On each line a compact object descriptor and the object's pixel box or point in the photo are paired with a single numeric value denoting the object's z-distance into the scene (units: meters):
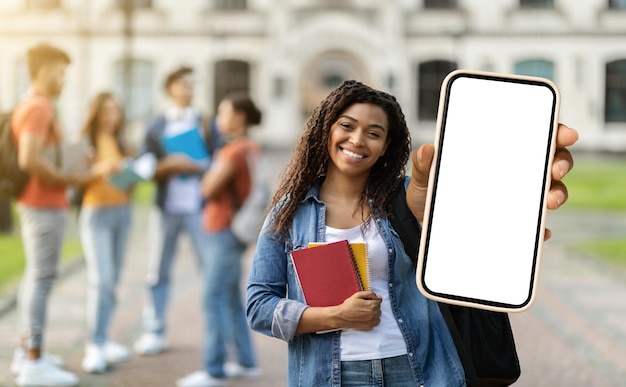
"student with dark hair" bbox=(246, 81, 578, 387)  2.70
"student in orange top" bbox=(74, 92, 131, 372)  6.11
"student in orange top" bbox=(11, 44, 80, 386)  5.53
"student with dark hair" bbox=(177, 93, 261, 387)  5.70
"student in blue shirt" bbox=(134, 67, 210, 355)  6.45
